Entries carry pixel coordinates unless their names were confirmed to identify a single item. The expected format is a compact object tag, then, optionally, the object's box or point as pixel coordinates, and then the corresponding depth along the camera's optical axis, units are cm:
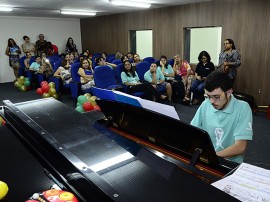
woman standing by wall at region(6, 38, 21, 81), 892
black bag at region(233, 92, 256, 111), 515
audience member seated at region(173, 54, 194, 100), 615
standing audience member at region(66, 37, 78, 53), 1039
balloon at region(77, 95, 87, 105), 476
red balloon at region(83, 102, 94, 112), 442
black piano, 92
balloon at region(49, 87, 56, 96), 617
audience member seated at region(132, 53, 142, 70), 721
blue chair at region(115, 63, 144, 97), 574
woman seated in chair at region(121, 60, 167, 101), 518
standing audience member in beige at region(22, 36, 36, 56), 956
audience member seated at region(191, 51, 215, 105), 560
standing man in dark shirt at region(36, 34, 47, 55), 962
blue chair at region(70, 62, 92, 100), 544
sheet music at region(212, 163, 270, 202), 96
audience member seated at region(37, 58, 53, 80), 696
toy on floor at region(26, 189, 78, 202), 84
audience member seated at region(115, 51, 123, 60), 844
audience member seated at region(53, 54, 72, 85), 618
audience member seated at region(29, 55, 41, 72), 763
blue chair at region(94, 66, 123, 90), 520
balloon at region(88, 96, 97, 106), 462
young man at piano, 156
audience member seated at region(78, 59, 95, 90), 545
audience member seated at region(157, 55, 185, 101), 595
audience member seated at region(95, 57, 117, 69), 675
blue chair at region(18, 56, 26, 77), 836
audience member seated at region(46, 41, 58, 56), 964
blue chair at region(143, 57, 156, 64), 718
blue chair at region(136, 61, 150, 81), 600
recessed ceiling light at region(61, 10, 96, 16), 805
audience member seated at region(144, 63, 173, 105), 552
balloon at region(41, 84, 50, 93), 635
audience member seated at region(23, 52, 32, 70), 820
